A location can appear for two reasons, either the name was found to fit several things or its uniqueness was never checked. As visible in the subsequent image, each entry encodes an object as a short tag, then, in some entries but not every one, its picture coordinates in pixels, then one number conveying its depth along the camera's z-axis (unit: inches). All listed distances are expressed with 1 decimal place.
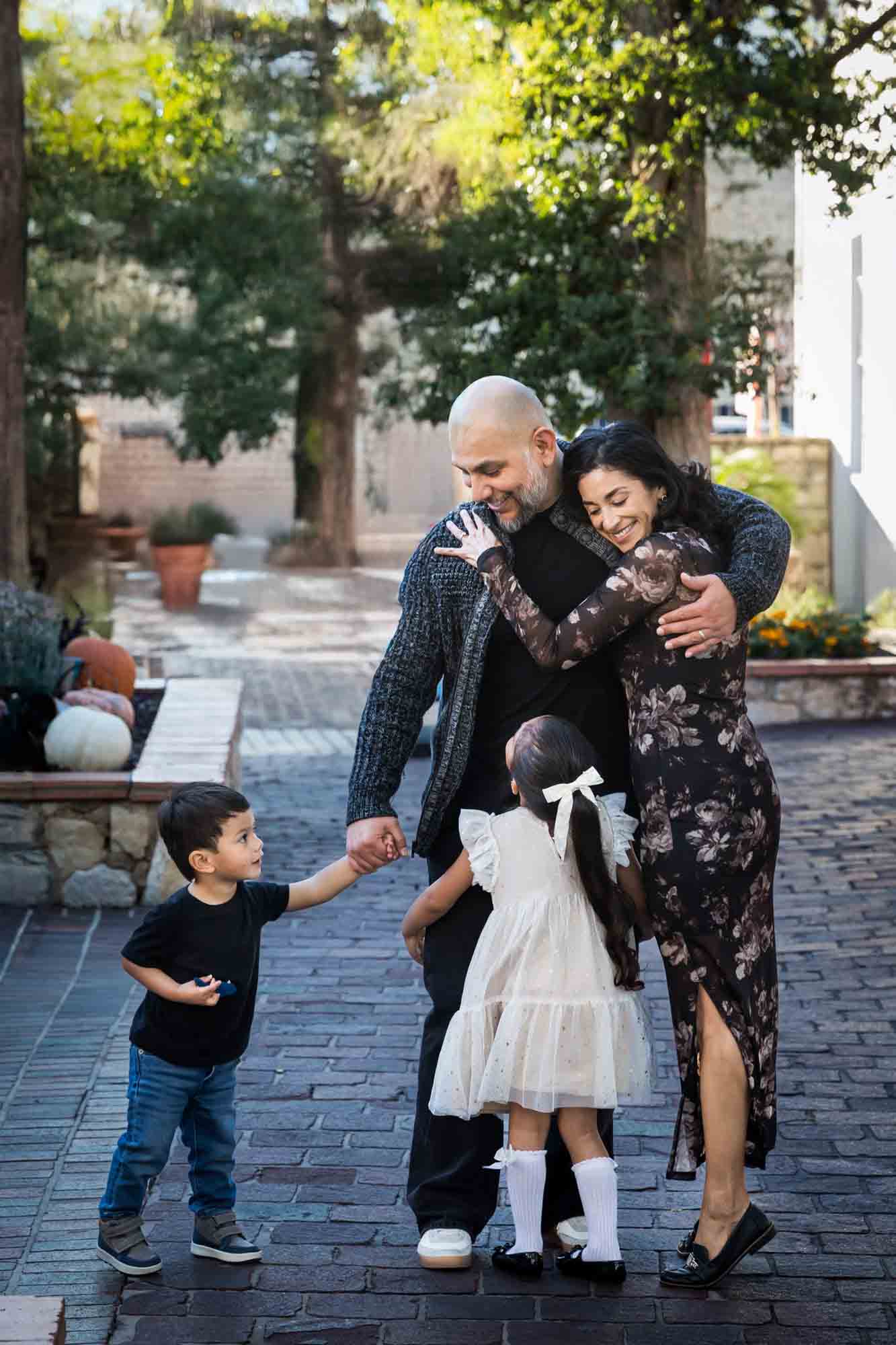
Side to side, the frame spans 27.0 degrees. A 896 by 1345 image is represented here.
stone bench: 129.3
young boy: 153.3
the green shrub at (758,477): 719.7
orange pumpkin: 397.1
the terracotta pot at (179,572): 978.7
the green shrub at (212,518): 1045.2
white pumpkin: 318.3
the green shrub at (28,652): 341.1
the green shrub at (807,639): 542.3
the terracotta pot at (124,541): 1101.1
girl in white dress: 148.3
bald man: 156.7
